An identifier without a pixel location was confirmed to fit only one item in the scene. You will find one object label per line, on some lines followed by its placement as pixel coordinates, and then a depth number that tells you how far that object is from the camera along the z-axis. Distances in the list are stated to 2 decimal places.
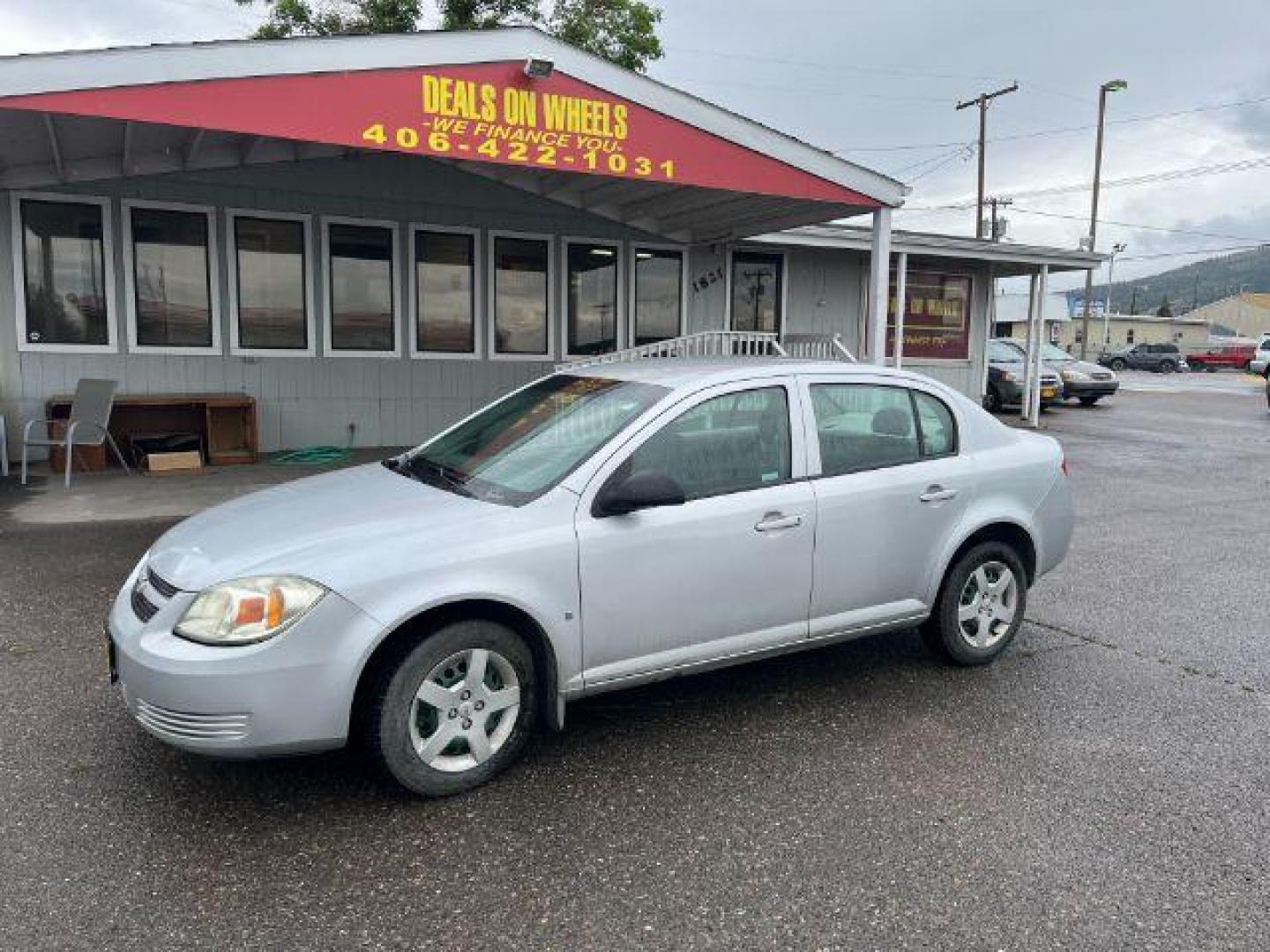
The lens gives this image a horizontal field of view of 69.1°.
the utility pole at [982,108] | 33.03
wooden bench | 10.02
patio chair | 8.62
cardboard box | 9.51
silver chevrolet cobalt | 2.93
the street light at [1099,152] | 33.59
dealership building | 6.38
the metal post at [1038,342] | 15.78
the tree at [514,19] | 19.44
